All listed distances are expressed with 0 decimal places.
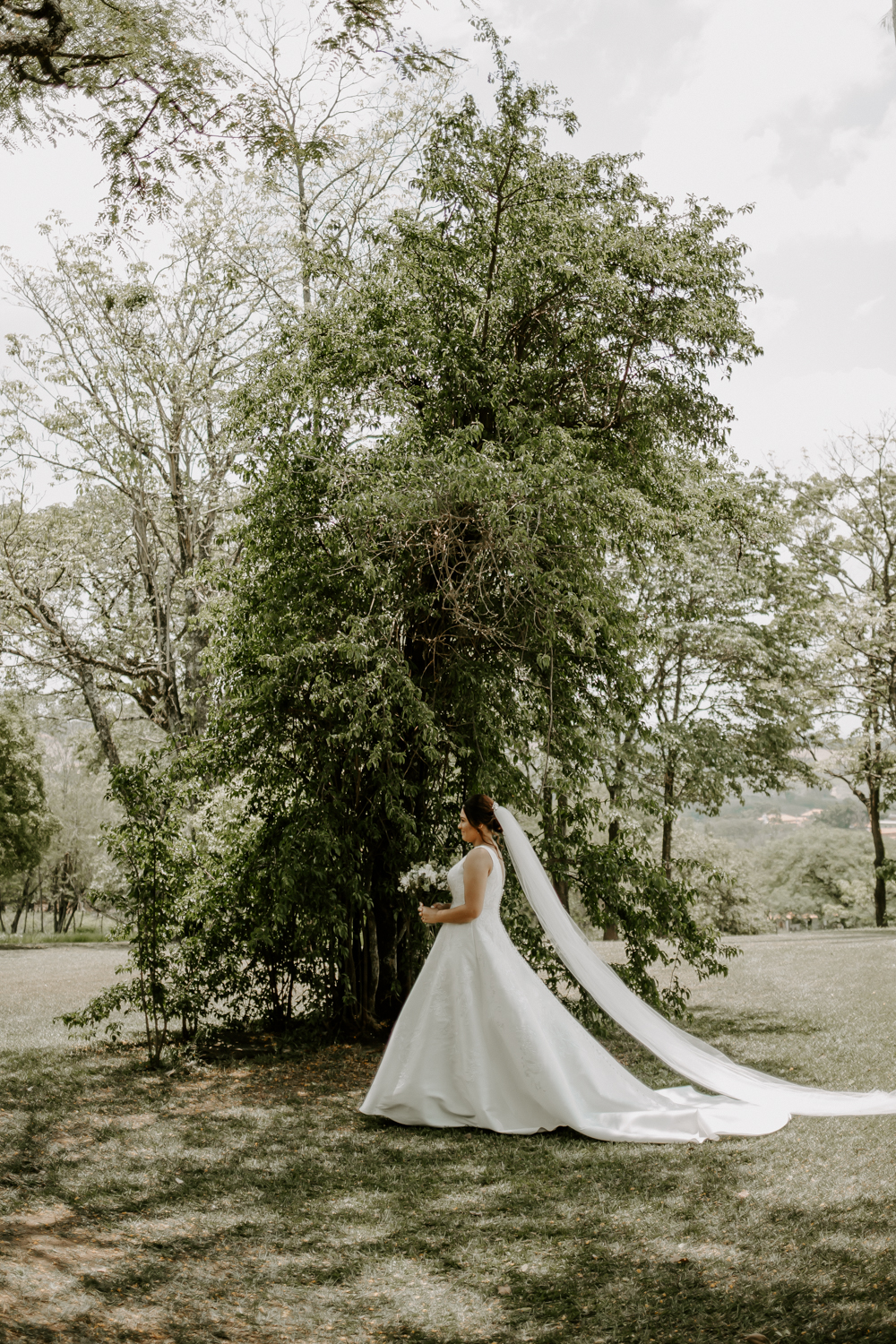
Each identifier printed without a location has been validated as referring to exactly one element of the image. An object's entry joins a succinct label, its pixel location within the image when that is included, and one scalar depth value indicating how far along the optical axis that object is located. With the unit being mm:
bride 6270
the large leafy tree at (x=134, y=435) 20141
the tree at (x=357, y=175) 18516
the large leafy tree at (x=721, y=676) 24891
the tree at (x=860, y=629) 26625
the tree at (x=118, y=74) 6758
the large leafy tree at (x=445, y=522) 8703
